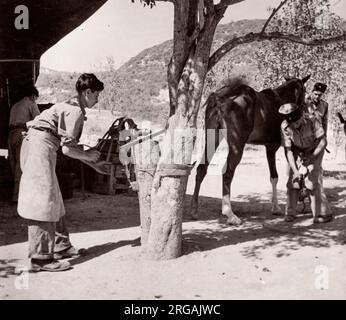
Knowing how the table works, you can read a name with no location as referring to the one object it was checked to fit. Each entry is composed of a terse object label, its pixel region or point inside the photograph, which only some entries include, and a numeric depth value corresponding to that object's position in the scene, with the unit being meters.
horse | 7.78
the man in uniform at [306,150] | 7.36
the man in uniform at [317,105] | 8.19
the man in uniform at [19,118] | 8.85
